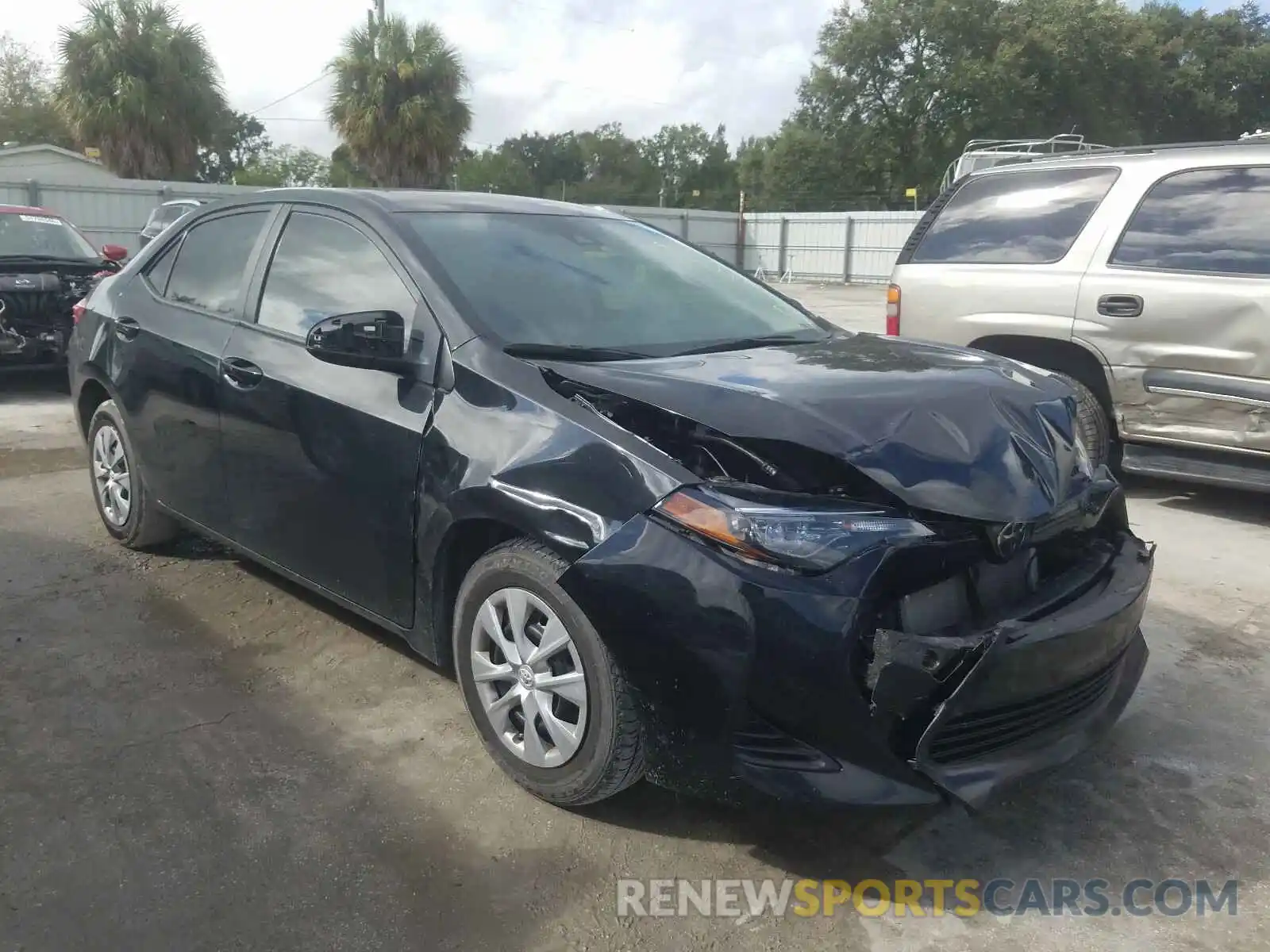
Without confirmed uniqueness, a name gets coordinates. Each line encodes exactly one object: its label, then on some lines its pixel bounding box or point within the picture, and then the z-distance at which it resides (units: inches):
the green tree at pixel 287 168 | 2079.2
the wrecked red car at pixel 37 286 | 344.2
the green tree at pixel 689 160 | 2994.6
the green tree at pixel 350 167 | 1148.5
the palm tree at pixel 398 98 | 1098.7
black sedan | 94.9
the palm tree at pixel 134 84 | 1042.1
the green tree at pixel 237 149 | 1200.8
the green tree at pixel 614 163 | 2965.1
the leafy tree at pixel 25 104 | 1929.1
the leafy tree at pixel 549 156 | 2918.3
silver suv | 212.1
